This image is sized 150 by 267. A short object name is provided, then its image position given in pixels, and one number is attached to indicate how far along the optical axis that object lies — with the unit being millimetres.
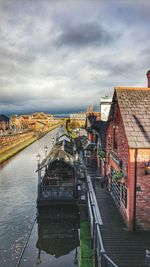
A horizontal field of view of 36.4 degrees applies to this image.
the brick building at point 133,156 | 10375
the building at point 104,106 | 25938
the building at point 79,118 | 97675
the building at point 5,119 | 124662
